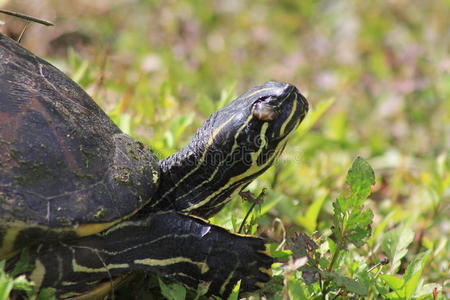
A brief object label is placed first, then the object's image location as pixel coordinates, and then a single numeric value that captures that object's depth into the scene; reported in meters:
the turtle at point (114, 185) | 4.77
